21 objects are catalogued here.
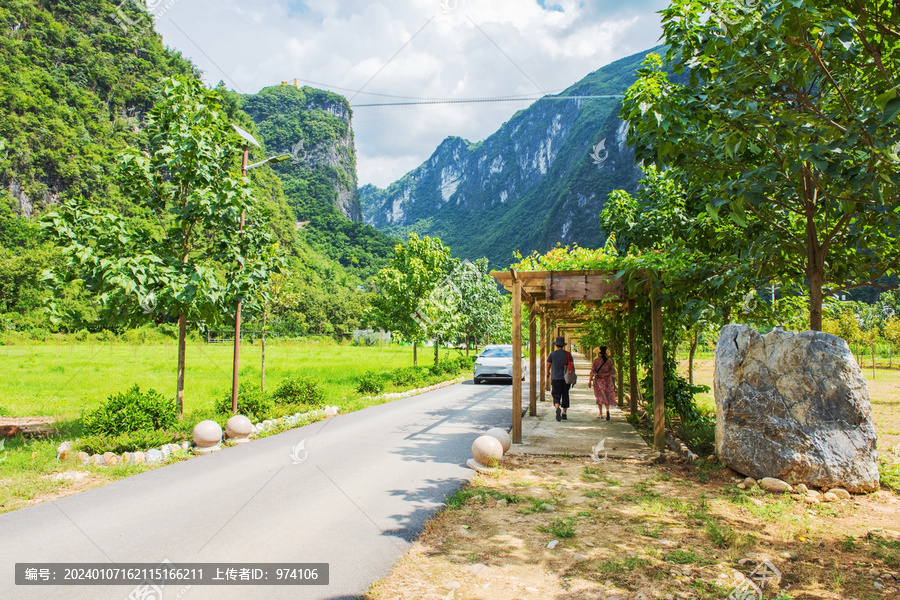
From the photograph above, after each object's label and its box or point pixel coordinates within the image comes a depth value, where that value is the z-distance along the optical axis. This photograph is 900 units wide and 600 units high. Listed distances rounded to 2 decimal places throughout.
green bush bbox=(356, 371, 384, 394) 15.84
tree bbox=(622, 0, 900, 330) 4.05
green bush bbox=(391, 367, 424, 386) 18.17
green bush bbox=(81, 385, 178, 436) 7.84
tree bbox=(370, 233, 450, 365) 21.52
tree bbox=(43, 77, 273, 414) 8.02
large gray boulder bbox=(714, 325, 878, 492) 5.87
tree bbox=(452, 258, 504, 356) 31.44
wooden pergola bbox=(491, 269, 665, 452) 8.49
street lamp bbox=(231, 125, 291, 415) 10.09
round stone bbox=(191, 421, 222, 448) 8.41
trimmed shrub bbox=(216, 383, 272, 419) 10.51
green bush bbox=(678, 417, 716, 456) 8.09
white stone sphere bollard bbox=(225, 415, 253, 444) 9.19
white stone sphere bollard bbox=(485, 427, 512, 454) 7.70
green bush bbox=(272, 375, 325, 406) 12.04
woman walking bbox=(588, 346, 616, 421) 11.89
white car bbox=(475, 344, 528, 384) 21.61
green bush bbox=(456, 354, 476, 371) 29.09
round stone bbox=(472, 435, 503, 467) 7.23
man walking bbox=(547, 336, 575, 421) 11.67
